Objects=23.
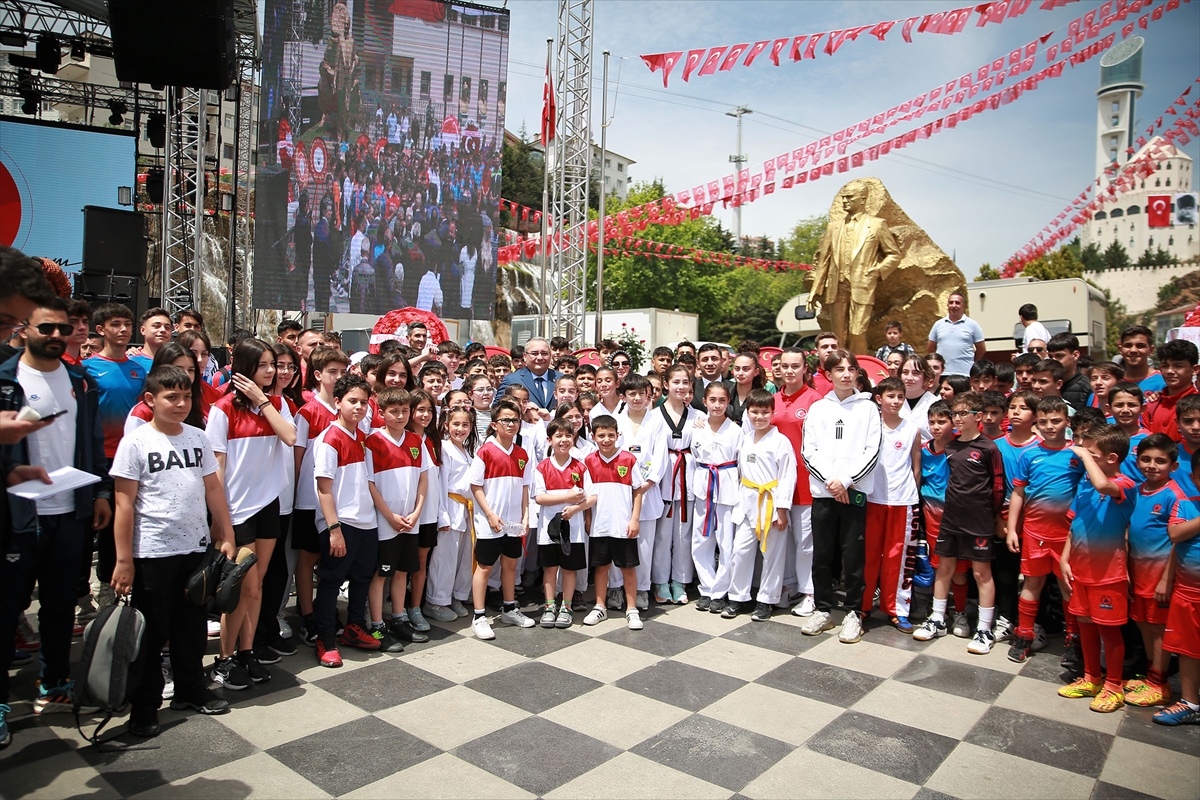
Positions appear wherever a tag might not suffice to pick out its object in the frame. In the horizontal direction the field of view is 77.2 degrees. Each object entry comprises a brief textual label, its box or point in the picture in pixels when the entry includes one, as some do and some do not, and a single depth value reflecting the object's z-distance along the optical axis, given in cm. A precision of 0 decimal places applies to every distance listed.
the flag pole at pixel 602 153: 1341
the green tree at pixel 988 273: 4047
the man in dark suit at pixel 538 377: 641
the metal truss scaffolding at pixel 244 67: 1202
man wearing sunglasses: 310
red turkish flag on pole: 1377
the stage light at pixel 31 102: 1391
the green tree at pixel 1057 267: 3859
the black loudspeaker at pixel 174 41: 812
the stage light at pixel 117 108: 1459
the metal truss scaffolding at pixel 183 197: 1106
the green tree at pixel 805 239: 5028
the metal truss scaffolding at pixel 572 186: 1291
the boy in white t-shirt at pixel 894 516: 474
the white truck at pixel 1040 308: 1792
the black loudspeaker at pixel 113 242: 973
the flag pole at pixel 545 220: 1320
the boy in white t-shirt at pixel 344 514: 397
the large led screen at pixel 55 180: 1216
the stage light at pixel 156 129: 1335
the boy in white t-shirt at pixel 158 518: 311
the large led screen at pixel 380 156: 1311
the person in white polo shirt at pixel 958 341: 749
